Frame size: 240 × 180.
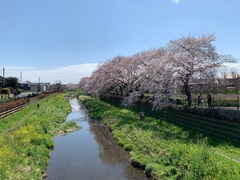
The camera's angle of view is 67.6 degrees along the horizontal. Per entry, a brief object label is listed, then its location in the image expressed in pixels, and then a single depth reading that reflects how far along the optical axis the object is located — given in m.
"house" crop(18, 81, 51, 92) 85.34
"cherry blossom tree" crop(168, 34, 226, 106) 15.86
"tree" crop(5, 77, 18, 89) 53.18
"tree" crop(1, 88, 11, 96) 42.80
